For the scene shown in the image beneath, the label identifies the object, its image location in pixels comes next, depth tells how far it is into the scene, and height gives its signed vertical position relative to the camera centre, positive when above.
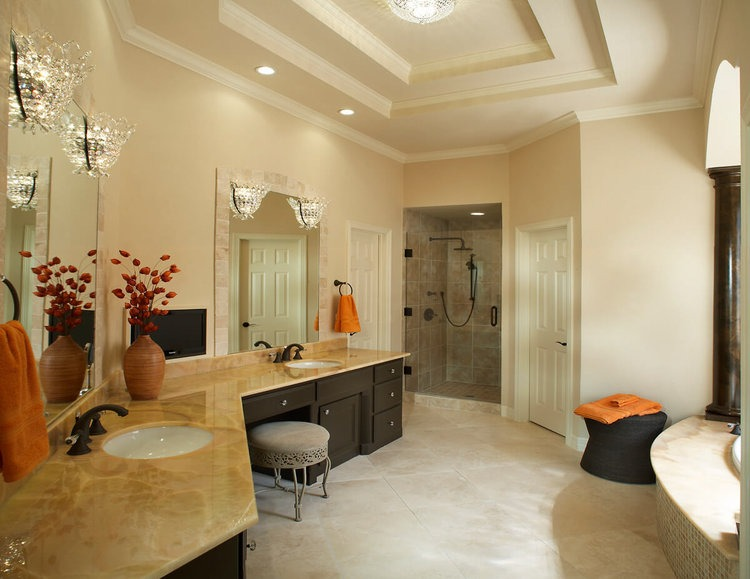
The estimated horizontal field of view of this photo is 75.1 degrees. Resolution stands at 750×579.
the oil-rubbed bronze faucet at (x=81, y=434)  1.62 -0.48
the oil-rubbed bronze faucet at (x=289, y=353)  3.63 -0.46
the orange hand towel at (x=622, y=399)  3.53 -0.79
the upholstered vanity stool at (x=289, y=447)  2.69 -0.86
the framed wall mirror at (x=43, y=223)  1.26 +0.21
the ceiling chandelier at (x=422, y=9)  2.59 +1.53
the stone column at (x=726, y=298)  3.48 -0.05
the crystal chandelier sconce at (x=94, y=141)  1.80 +0.59
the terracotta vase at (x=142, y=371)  2.35 -0.38
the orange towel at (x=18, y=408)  1.02 -0.26
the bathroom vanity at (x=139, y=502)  1.00 -0.54
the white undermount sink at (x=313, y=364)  3.64 -0.54
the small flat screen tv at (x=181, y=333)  2.86 -0.25
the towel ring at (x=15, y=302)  1.25 -0.03
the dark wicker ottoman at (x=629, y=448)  3.34 -1.08
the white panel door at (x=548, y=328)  4.36 -0.33
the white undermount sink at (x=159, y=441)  1.83 -0.58
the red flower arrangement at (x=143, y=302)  2.41 -0.05
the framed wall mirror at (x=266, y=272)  3.28 +0.15
